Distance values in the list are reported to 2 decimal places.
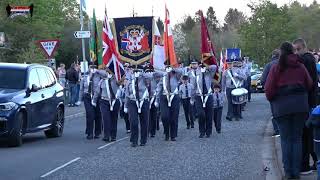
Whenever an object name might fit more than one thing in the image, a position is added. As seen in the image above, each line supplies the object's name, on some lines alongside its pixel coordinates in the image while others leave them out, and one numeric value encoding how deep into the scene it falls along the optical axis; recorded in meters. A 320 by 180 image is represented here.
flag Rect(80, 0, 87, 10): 32.56
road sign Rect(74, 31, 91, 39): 26.28
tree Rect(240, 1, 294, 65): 55.00
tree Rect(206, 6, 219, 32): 118.59
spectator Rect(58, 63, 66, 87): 32.16
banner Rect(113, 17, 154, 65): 20.92
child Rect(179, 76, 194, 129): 19.71
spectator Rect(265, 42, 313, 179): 9.52
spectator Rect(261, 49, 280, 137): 11.79
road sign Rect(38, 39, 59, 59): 25.45
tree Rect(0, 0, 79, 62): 43.59
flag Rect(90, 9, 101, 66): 18.32
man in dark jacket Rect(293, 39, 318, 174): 10.10
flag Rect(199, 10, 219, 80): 16.86
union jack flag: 16.48
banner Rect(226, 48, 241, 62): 26.04
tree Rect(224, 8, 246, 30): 119.69
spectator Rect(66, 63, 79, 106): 30.05
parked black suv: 14.52
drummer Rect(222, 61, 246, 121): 21.59
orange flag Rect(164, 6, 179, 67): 16.98
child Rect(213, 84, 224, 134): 17.66
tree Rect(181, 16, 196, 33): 102.18
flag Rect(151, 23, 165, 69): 16.09
